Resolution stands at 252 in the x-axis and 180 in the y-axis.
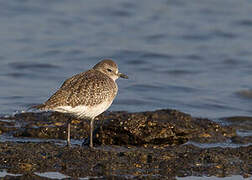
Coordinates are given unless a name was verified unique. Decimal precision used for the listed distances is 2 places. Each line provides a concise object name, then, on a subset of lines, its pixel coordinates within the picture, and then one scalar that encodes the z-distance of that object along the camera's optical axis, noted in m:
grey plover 18.28
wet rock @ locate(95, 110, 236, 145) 19.41
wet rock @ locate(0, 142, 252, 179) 16.62
